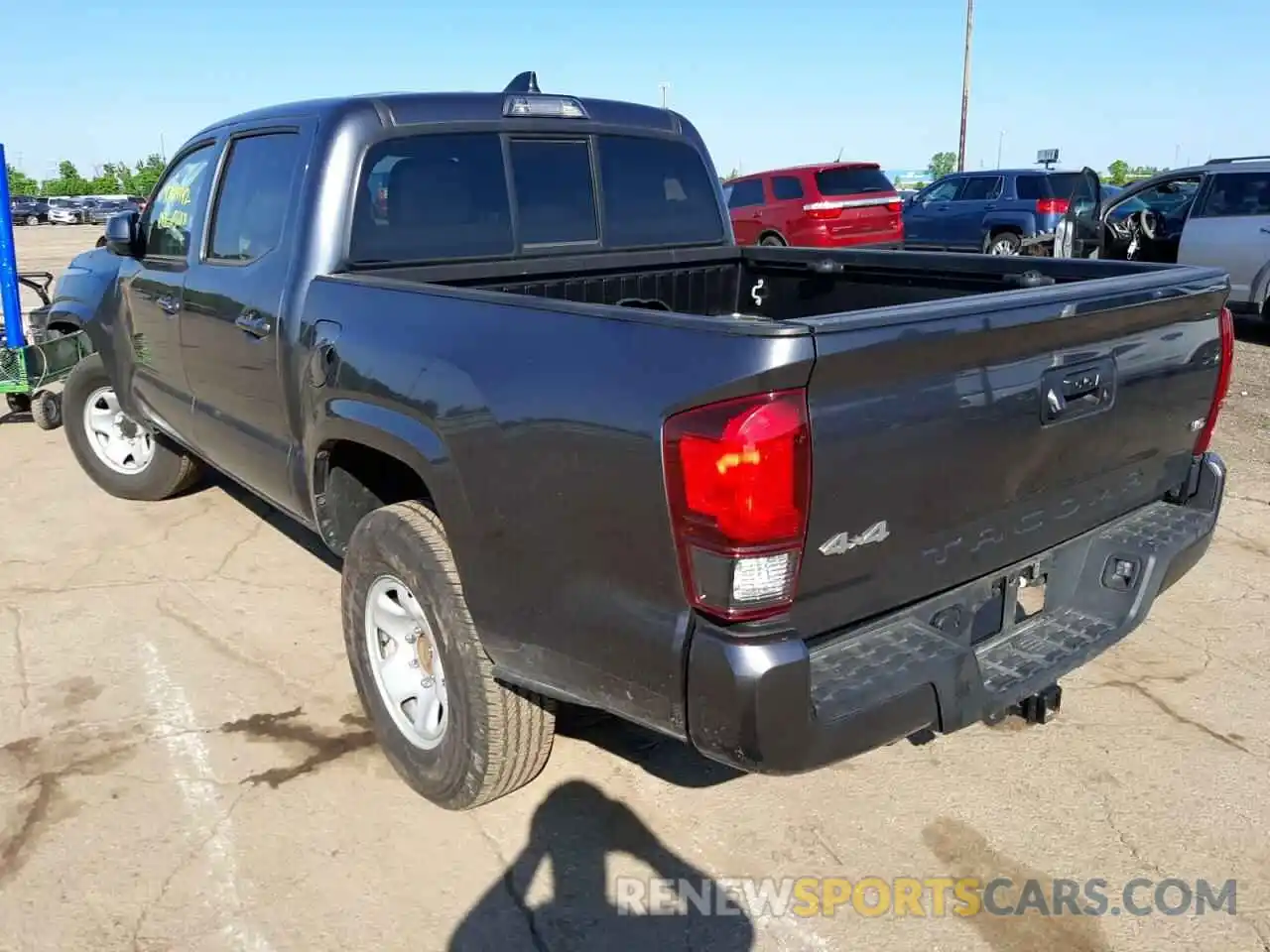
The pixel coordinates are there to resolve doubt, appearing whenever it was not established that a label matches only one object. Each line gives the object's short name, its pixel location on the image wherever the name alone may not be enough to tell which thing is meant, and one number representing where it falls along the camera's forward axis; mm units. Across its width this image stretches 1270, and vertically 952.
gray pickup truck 2094
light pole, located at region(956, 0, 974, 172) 30016
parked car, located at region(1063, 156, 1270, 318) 10289
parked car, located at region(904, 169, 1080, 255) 16000
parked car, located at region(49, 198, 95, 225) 47562
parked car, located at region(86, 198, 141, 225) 47156
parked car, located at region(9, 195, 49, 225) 47031
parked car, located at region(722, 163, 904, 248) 16062
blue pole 7254
